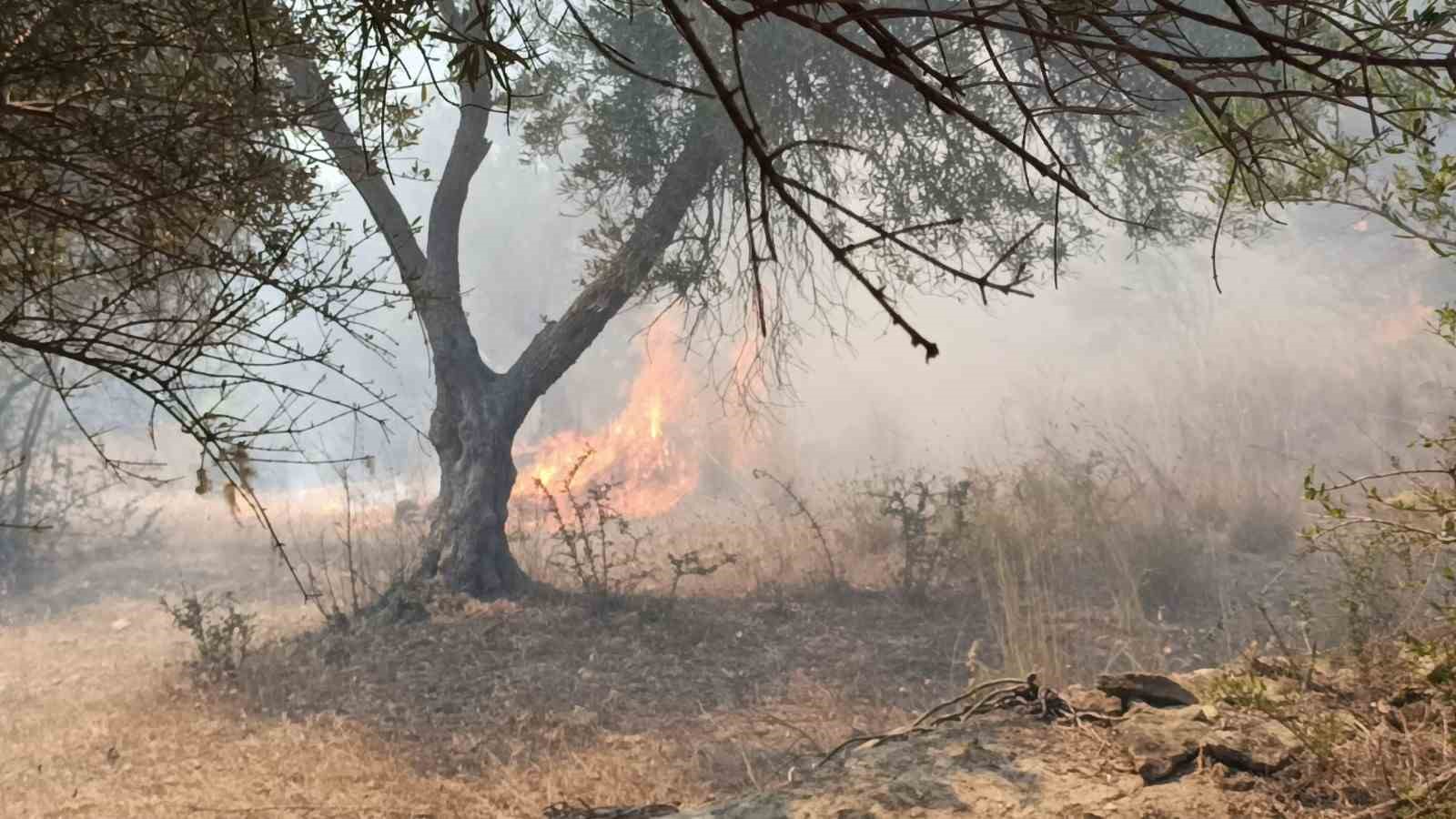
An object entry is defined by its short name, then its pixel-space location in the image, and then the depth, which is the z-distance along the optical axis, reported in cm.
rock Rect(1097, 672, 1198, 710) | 335
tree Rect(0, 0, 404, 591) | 243
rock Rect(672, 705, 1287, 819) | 268
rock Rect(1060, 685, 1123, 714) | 329
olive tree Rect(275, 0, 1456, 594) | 870
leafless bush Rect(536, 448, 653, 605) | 861
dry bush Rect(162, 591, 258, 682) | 725
